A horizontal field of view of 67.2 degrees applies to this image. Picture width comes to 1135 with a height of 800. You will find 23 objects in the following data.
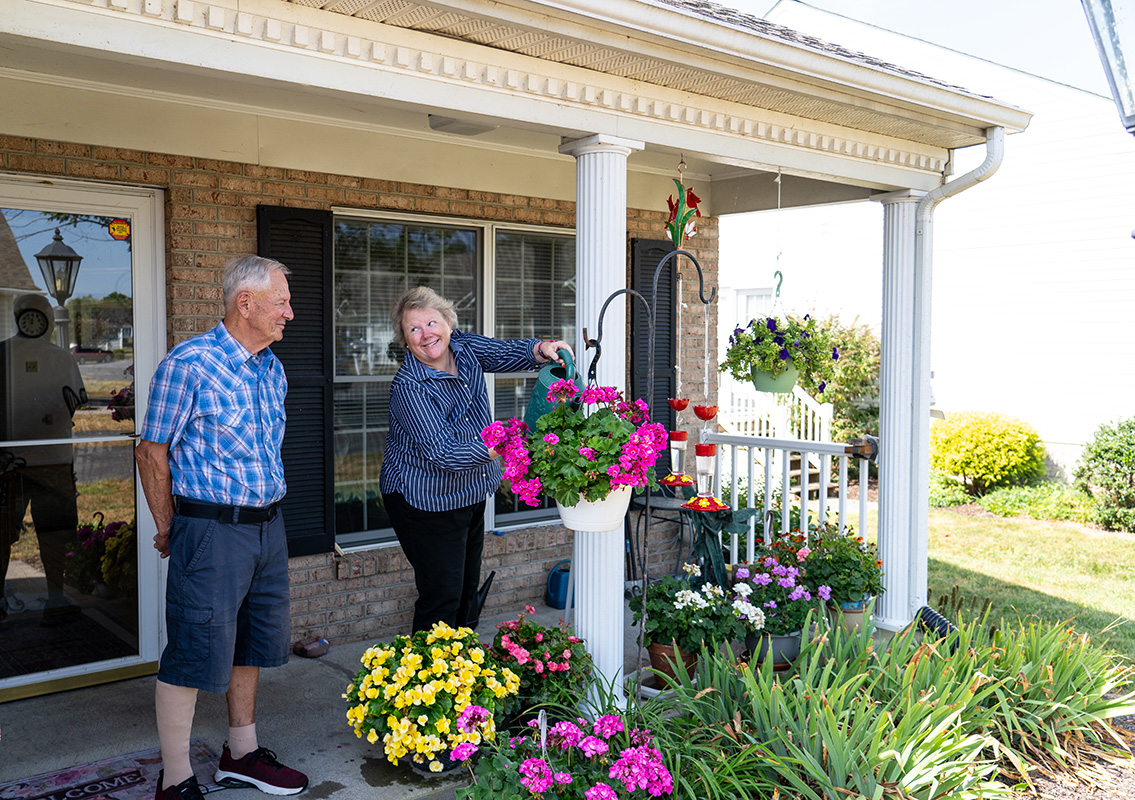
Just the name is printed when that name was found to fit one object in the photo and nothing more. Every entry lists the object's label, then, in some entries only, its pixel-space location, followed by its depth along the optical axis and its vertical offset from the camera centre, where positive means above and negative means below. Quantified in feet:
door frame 11.91 +0.53
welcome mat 9.37 -4.67
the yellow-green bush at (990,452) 32.37 -2.97
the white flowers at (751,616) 12.12 -3.45
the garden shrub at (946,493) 32.89 -4.63
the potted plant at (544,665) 10.12 -3.52
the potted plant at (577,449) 8.80 -0.81
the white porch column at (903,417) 14.61 -0.75
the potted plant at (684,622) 11.73 -3.45
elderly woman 10.20 -0.86
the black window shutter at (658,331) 17.90 +0.87
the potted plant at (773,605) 12.27 -3.43
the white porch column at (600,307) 10.58 +0.81
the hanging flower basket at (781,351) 14.19 +0.37
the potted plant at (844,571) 13.71 -3.22
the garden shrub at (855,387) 36.40 -0.59
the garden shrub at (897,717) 8.88 -4.00
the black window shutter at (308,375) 13.47 -0.08
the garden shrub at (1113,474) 28.78 -3.40
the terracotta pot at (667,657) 11.98 -4.04
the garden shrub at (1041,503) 30.09 -4.65
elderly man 8.52 -1.16
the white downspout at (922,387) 14.58 -0.23
